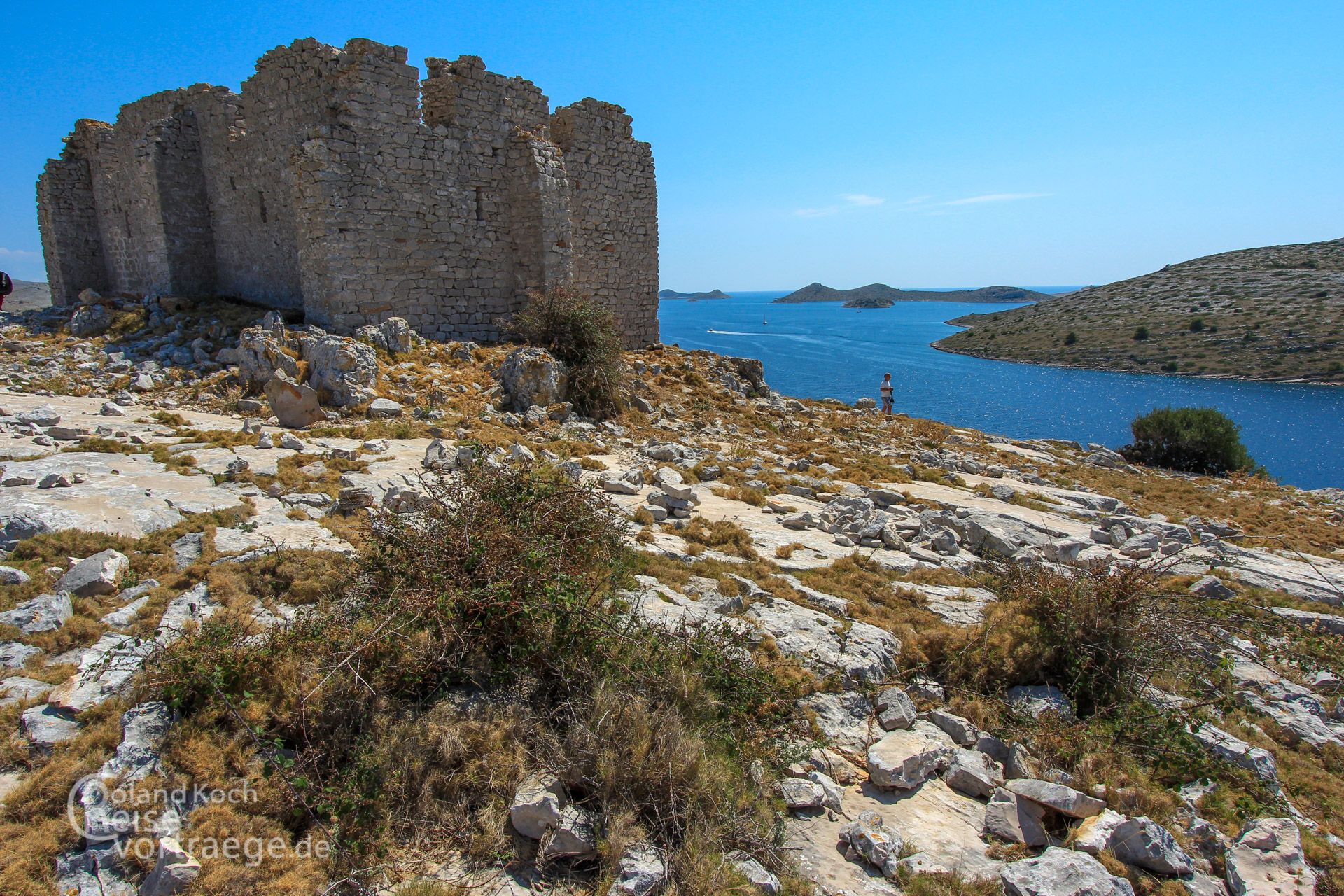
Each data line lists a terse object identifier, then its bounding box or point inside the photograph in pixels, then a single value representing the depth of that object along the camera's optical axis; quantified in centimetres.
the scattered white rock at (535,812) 338
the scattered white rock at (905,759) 404
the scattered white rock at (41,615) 399
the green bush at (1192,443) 1978
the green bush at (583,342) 1187
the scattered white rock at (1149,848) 365
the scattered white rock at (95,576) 436
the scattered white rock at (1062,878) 329
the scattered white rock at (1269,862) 361
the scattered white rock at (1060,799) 383
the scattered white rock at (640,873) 308
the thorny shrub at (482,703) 335
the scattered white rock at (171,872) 273
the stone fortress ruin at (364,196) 1180
